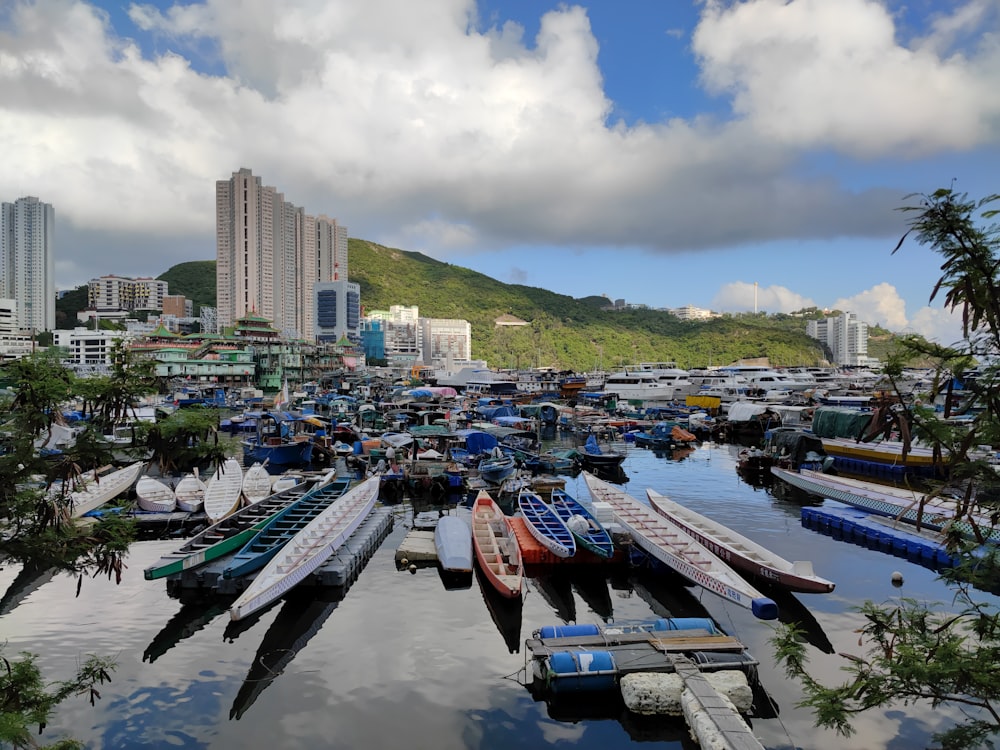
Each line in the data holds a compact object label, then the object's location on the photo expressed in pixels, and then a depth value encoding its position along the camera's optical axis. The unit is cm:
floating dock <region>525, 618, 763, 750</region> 938
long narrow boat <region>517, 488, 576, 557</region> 1706
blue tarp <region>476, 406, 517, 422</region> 5347
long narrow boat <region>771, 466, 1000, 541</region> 2114
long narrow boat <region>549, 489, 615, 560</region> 1686
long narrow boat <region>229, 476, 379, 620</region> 1305
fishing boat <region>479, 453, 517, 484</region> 2850
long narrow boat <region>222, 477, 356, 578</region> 1557
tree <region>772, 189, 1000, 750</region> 483
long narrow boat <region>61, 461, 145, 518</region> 2195
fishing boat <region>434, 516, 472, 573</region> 1639
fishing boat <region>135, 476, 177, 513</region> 2162
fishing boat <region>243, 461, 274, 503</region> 2343
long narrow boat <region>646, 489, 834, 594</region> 1408
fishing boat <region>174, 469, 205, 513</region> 2188
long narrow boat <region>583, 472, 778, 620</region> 1296
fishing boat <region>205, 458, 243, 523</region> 2092
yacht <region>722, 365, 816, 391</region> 6850
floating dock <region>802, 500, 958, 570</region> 1828
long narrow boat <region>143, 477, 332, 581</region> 1495
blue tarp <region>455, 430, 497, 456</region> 3462
